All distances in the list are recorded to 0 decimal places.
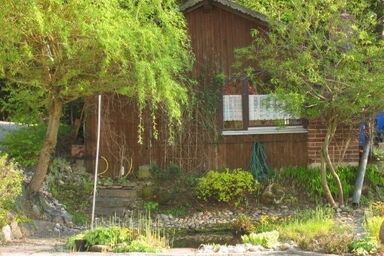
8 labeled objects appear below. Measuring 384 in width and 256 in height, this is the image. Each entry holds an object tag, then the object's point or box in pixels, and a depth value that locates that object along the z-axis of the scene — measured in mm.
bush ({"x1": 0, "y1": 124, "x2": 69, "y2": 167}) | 15477
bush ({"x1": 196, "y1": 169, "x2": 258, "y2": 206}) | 14562
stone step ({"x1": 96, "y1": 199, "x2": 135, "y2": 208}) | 14398
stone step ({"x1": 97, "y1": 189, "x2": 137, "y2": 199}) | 14758
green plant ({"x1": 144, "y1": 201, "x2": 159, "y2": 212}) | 14354
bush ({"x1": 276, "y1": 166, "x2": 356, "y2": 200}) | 14883
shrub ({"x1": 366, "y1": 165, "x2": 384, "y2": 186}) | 15312
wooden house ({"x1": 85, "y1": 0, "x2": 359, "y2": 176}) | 16031
